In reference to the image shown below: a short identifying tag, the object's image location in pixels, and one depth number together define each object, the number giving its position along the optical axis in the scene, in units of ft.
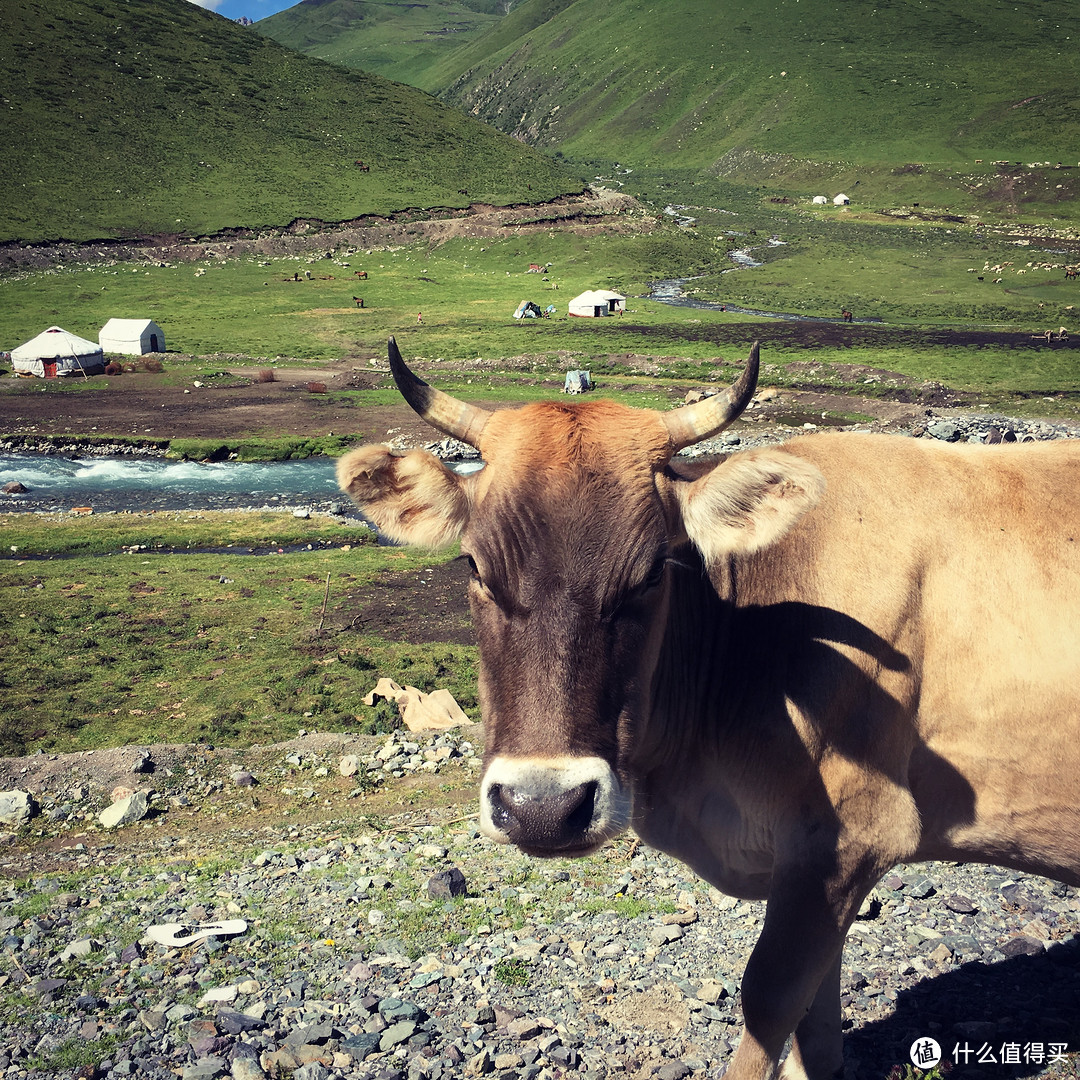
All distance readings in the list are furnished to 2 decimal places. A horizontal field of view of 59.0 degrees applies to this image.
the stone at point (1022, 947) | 20.75
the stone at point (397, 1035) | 18.31
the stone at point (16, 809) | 36.06
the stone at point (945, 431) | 101.76
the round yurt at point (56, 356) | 158.51
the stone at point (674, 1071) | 17.38
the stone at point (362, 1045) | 18.10
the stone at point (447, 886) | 24.73
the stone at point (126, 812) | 36.29
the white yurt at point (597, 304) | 211.61
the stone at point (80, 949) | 22.47
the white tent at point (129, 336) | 179.11
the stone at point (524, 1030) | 18.51
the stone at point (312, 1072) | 17.30
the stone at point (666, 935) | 21.52
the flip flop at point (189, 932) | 23.06
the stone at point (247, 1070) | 17.59
